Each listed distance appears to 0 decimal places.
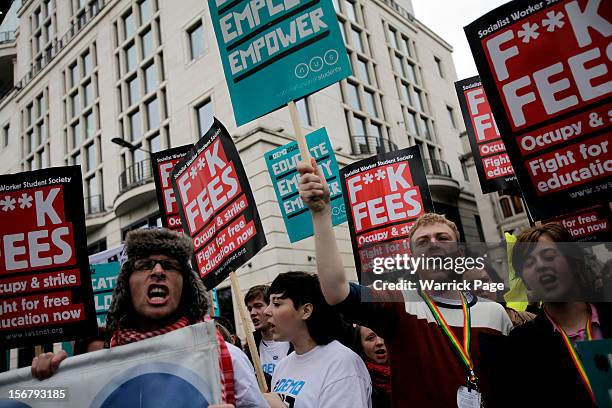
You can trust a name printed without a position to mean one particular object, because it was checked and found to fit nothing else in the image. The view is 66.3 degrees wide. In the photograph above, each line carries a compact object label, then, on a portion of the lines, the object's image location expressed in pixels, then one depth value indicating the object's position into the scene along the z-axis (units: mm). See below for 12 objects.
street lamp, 12668
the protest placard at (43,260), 3510
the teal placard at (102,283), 6180
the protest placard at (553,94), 2287
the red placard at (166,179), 5293
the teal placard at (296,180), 5863
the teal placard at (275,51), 2525
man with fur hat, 1755
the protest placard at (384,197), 5125
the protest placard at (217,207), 3891
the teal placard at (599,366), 1153
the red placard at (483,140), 5047
